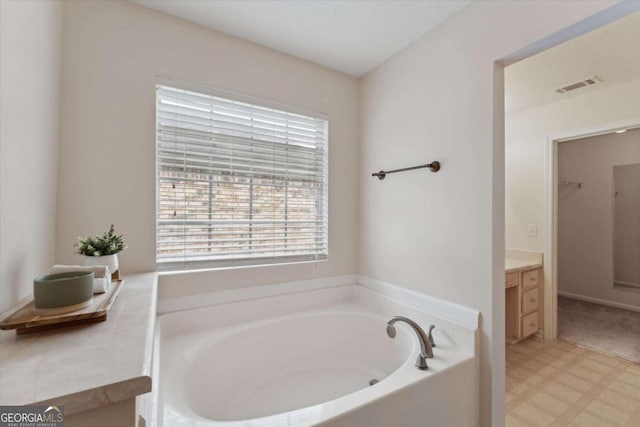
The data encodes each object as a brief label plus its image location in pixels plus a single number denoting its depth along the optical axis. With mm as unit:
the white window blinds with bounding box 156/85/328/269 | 1707
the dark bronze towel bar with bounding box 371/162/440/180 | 1703
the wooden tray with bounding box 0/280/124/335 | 728
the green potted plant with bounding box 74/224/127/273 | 1229
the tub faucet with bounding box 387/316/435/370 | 1356
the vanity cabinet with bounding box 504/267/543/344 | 2674
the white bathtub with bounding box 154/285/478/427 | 1128
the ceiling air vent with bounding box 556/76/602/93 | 2432
